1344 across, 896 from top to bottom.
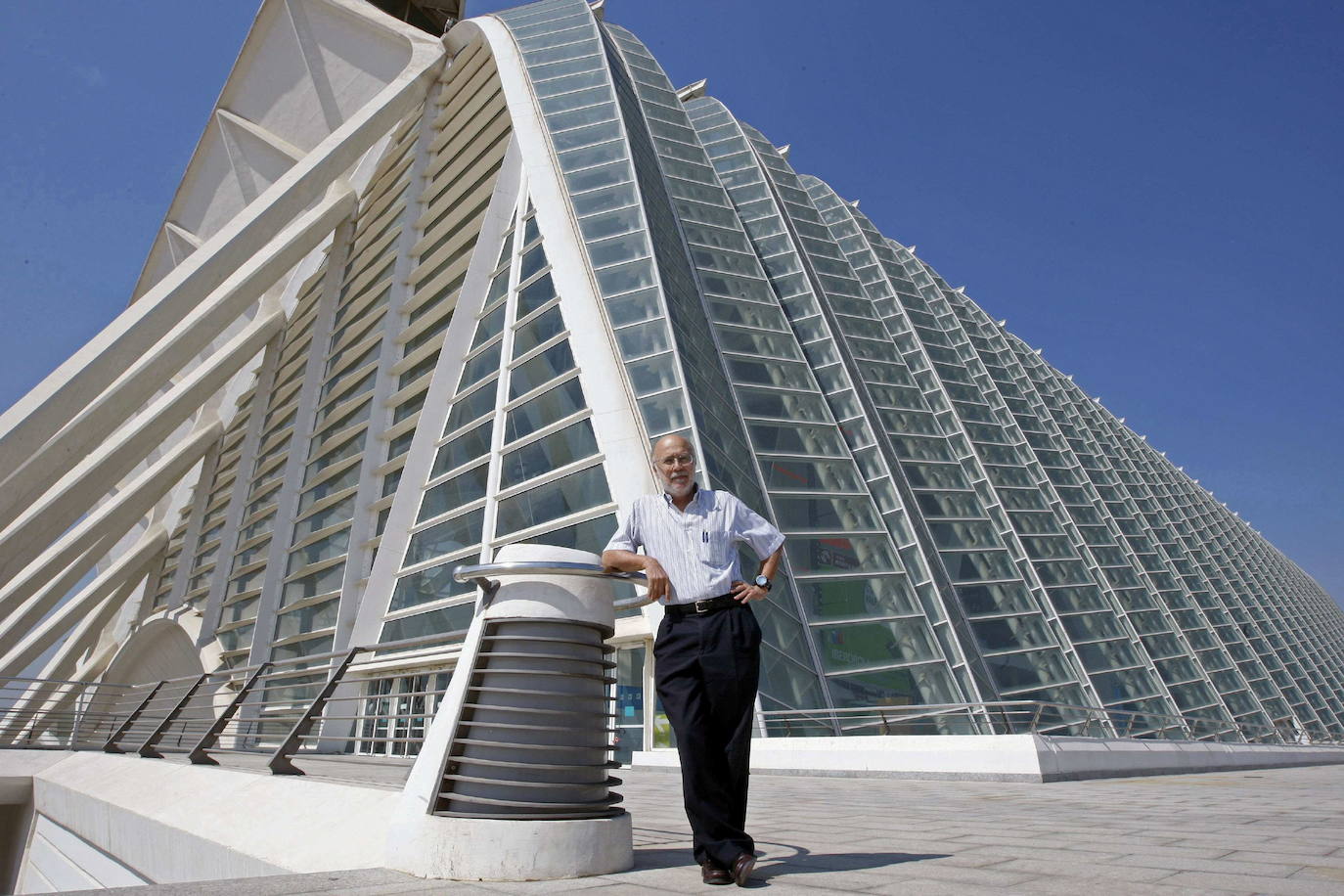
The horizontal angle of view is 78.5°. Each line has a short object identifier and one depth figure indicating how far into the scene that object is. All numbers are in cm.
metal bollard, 326
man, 324
